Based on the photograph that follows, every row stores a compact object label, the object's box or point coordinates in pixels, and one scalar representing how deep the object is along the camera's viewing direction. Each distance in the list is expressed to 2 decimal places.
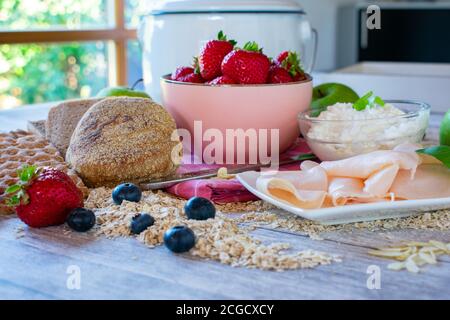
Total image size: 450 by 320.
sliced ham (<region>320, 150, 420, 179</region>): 0.75
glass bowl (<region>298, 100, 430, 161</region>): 0.93
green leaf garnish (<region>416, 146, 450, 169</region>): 0.77
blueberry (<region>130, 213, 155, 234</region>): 0.71
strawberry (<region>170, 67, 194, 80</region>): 1.04
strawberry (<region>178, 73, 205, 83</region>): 1.02
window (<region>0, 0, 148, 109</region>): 2.54
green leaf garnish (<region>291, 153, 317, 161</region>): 1.02
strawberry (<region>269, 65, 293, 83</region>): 1.00
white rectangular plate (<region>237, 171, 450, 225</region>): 0.70
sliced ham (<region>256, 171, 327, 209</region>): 0.73
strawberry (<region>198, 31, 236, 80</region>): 0.98
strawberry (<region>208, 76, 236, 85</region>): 0.98
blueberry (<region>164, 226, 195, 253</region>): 0.64
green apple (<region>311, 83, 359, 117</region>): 1.16
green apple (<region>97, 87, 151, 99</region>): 1.19
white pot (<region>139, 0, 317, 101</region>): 1.19
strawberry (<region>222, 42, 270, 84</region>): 0.95
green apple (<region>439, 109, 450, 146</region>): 0.95
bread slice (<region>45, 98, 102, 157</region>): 1.02
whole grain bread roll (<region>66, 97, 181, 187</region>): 0.87
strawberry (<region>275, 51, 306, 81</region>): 1.02
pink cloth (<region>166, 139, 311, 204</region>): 0.83
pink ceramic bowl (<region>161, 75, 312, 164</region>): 0.98
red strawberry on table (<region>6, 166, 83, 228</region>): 0.72
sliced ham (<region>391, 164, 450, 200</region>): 0.75
